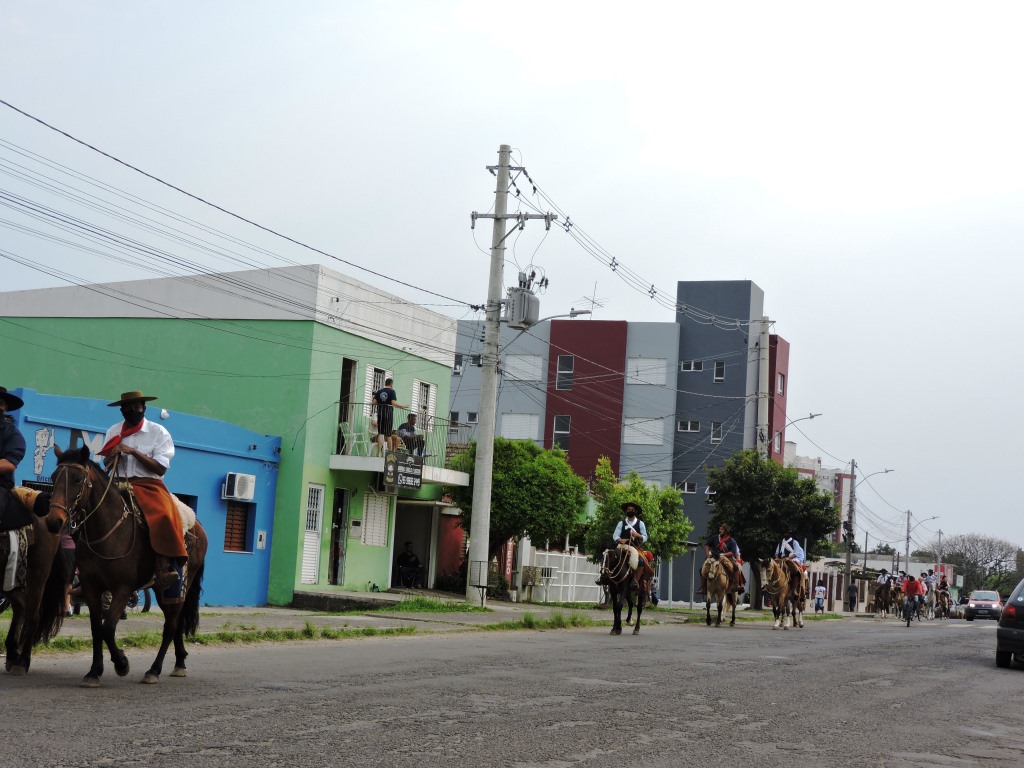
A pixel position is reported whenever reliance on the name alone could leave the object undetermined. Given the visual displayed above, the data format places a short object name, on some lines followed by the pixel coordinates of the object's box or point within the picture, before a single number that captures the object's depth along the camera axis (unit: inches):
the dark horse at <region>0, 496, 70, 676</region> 415.2
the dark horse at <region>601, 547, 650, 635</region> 892.0
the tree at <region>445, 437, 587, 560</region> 1424.7
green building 1196.5
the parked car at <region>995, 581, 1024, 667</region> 742.5
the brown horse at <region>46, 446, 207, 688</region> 394.6
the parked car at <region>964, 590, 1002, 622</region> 2330.2
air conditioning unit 1095.6
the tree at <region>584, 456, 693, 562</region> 1616.6
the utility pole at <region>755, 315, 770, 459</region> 1765.5
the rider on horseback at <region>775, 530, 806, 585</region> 1262.3
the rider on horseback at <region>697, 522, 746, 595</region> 1115.9
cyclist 1790.1
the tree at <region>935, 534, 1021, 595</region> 5142.7
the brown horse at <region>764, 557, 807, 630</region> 1226.0
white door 1200.8
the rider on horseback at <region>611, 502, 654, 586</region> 916.6
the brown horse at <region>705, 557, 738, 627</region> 1113.4
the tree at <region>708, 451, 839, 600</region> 1825.8
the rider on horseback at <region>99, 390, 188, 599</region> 420.5
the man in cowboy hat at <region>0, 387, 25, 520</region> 402.3
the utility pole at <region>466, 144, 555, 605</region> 1115.3
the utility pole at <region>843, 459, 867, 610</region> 2583.7
